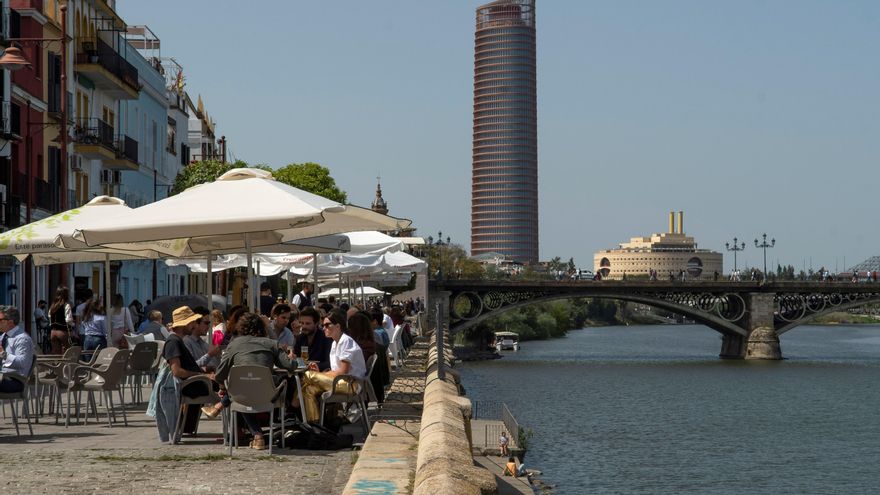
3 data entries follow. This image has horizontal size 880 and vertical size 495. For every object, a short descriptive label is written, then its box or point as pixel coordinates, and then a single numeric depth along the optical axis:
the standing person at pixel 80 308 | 22.25
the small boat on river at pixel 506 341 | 115.76
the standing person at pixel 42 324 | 32.58
